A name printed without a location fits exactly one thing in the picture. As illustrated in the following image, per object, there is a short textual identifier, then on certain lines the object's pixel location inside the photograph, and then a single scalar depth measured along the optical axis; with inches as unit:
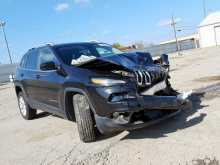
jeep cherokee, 93.8
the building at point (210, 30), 1291.4
